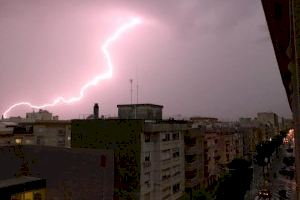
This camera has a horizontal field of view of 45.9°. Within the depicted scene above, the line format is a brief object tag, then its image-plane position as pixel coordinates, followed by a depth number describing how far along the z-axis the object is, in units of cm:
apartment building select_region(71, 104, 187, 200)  3678
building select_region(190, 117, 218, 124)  14188
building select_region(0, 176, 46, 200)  2781
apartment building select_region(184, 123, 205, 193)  5012
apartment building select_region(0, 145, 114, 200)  3388
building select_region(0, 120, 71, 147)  6028
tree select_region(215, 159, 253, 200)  5021
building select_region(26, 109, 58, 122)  9281
